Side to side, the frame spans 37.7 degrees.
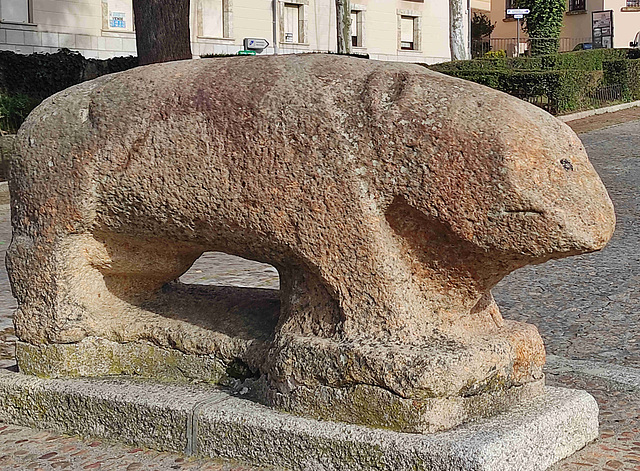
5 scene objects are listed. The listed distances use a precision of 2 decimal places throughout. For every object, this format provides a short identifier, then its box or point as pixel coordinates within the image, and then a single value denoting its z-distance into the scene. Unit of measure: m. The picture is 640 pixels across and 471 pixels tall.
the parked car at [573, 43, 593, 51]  35.23
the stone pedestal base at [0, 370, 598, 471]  3.00
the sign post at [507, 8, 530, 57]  23.78
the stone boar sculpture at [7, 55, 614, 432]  3.09
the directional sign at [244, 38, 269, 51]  21.63
